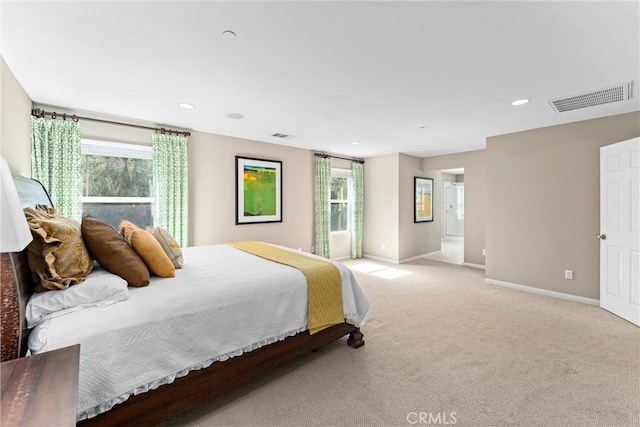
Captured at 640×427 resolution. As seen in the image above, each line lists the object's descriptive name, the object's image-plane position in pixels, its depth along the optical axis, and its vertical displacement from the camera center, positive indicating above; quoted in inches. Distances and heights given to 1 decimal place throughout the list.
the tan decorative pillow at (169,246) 94.1 -12.3
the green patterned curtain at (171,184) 149.3 +13.6
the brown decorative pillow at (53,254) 59.4 -9.5
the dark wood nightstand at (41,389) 29.6 -21.7
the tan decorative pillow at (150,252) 81.5 -12.3
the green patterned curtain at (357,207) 256.1 +1.3
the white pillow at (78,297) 56.2 -19.0
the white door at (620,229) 119.8 -9.9
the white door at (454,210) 380.8 -3.5
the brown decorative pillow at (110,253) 72.3 -11.2
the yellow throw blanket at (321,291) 91.0 -27.8
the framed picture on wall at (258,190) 182.7 +12.6
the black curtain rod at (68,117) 117.6 +41.6
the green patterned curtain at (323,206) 225.6 +2.1
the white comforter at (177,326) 54.7 -27.3
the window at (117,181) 136.4 +14.3
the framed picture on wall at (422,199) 256.8 +8.3
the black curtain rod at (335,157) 225.8 +43.9
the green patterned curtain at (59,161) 117.4 +20.9
